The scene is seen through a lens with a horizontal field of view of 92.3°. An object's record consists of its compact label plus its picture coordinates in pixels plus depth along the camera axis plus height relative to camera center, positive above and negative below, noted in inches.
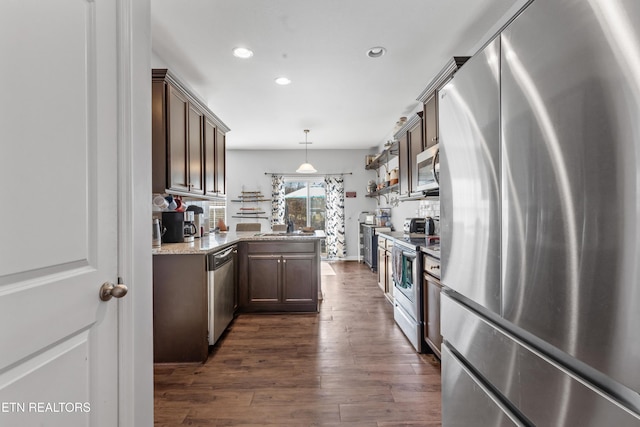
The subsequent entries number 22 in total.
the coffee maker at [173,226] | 117.7 -3.0
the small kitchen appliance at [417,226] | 154.6 -5.6
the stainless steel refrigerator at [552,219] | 22.3 -0.5
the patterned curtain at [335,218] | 292.5 -1.8
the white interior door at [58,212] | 29.5 +0.9
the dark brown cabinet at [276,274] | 139.6 -26.3
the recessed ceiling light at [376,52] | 109.8 +59.9
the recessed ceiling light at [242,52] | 109.9 +60.2
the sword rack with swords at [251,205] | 291.9 +11.7
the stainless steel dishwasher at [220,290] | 103.9 -26.7
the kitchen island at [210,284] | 98.3 -25.5
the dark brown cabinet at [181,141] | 98.9 +28.6
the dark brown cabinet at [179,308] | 98.1 -28.9
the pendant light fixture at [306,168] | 225.8 +35.6
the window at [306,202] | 299.9 +14.1
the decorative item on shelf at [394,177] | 207.3 +26.3
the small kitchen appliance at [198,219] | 145.6 -0.6
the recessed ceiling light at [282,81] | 134.8 +60.9
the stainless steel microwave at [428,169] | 102.0 +16.5
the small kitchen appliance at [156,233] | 109.1 -5.3
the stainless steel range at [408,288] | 104.0 -27.1
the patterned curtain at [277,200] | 290.2 +15.9
